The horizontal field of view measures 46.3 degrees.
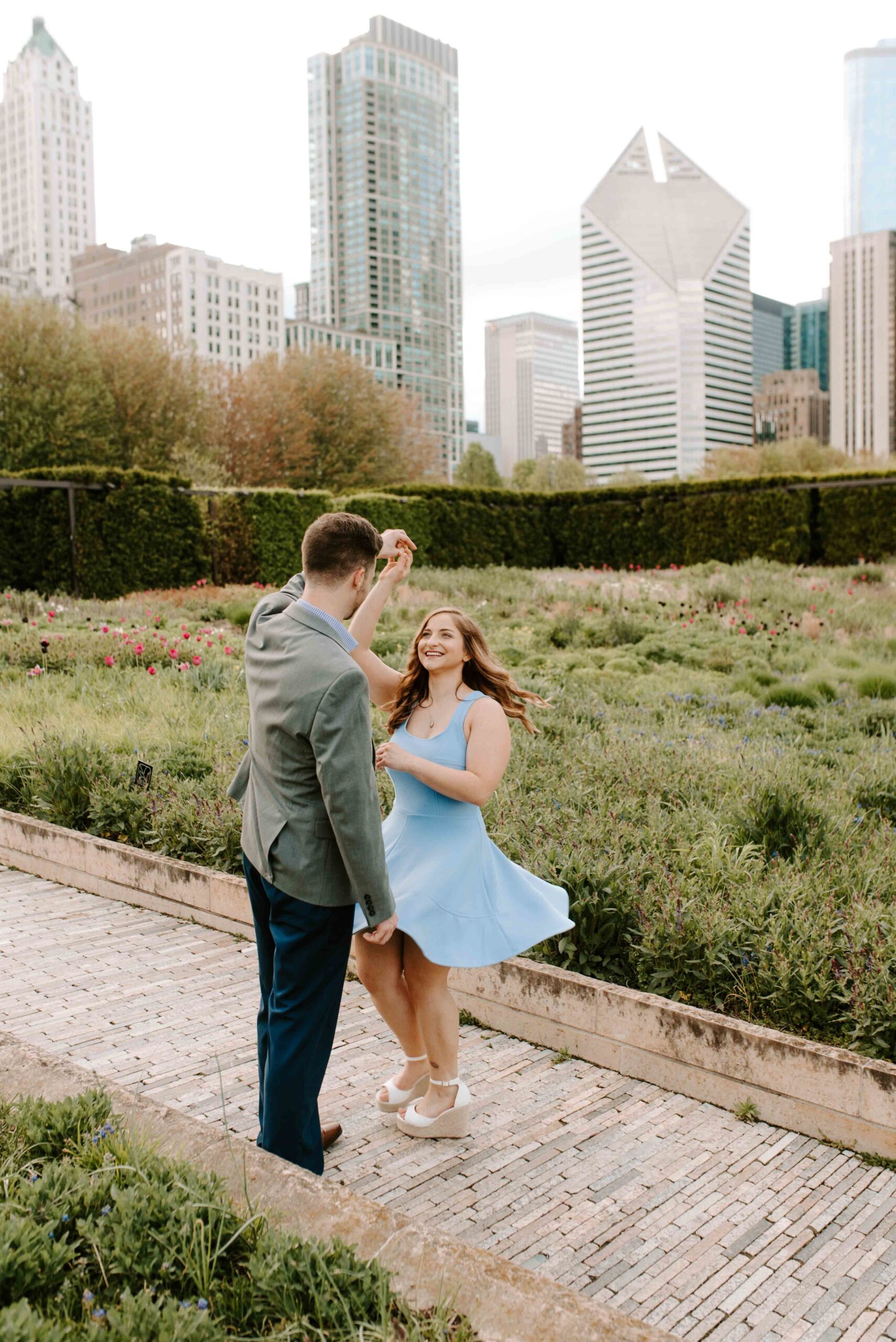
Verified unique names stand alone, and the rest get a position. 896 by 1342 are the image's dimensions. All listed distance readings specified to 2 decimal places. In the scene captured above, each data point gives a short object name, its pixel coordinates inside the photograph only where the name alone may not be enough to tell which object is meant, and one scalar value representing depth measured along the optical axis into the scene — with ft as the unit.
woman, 10.21
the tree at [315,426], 124.16
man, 8.50
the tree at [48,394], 96.58
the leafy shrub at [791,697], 29.91
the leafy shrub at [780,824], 16.43
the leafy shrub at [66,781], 20.83
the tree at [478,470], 226.79
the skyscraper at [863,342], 573.74
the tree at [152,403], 107.76
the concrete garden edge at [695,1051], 10.28
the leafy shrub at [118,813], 19.69
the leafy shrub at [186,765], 21.20
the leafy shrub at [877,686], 30.78
